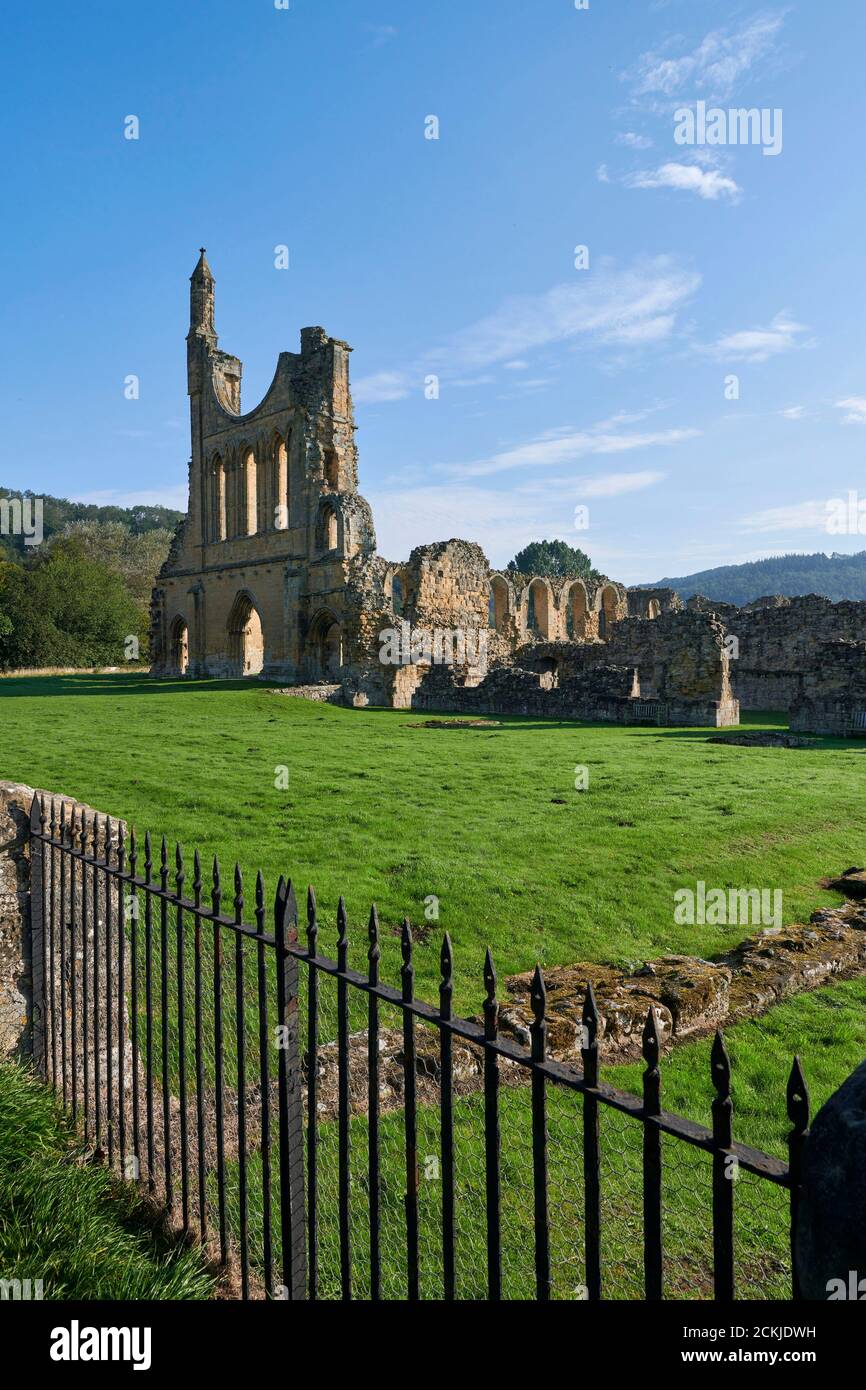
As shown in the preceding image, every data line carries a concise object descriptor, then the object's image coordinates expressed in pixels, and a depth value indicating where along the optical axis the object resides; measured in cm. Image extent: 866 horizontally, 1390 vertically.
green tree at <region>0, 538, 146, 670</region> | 5791
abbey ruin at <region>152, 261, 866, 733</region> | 2658
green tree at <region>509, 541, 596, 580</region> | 11325
